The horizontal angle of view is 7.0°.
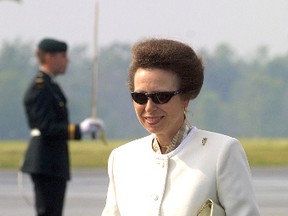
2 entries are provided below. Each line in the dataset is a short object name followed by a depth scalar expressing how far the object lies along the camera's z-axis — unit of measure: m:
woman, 7.43
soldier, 15.25
